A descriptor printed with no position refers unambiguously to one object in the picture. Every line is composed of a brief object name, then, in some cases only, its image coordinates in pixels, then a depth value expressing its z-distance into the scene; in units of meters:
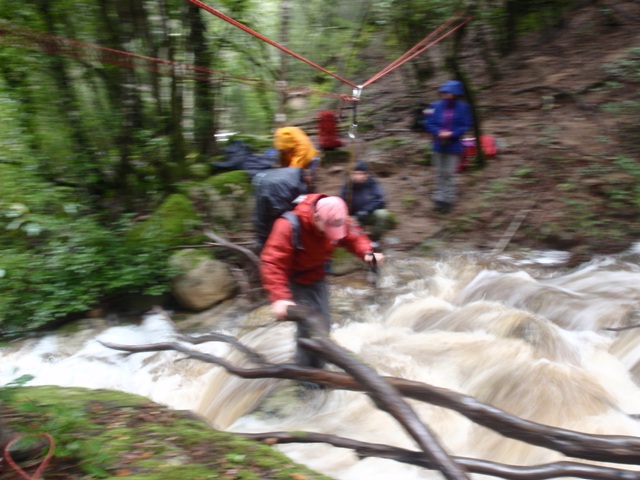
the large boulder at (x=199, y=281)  6.86
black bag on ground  8.23
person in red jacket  3.53
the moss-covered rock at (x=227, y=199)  7.86
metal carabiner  6.09
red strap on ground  2.50
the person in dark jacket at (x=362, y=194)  7.12
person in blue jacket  7.55
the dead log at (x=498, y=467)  2.64
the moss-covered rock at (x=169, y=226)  7.04
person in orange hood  4.79
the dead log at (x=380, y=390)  2.49
